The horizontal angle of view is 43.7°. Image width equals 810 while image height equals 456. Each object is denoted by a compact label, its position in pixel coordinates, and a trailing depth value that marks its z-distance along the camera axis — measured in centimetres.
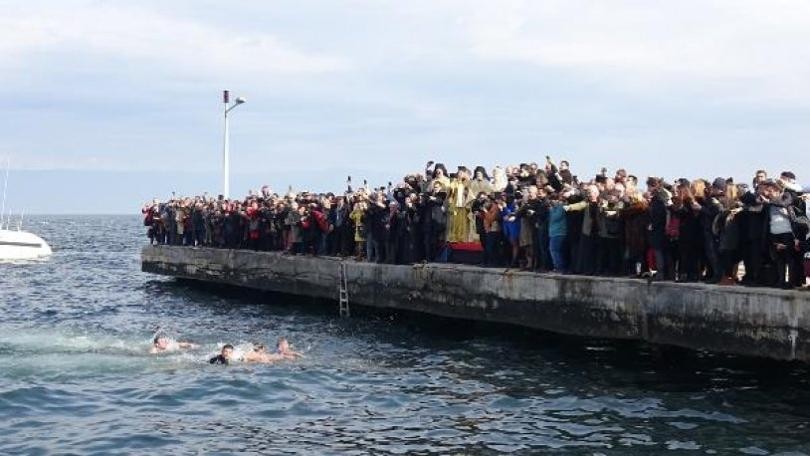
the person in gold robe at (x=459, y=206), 2378
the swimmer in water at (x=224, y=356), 1956
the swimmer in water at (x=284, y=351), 2026
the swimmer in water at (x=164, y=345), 2105
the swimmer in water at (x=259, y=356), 1978
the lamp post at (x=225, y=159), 4194
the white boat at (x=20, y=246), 5619
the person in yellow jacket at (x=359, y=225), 2738
